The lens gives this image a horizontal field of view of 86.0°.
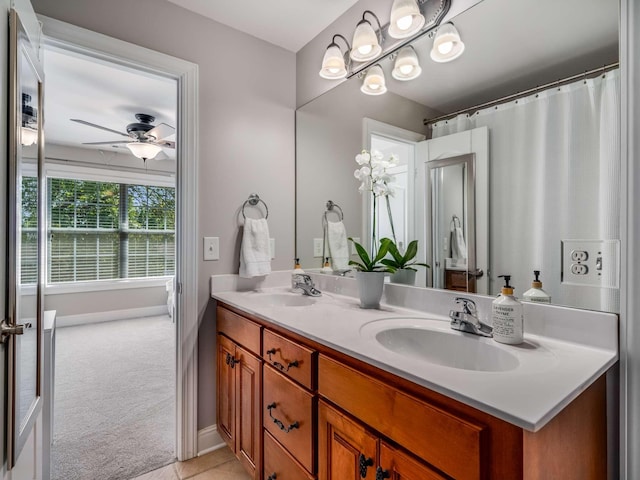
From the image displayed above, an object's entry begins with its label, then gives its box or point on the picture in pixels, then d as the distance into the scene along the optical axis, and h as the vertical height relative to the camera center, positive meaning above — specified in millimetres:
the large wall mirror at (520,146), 1021 +340
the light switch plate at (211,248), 1910 -42
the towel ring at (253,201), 2059 +244
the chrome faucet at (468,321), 1101 -267
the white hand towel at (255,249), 1970 -50
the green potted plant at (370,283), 1533 -190
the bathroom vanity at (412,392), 692 -390
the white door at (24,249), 961 -28
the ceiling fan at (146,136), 3576 +1106
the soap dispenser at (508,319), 1011 -231
